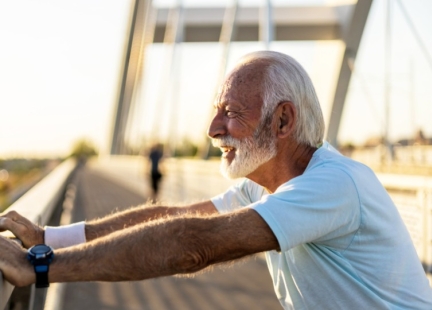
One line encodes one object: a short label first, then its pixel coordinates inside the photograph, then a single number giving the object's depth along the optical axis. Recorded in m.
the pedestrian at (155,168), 20.86
